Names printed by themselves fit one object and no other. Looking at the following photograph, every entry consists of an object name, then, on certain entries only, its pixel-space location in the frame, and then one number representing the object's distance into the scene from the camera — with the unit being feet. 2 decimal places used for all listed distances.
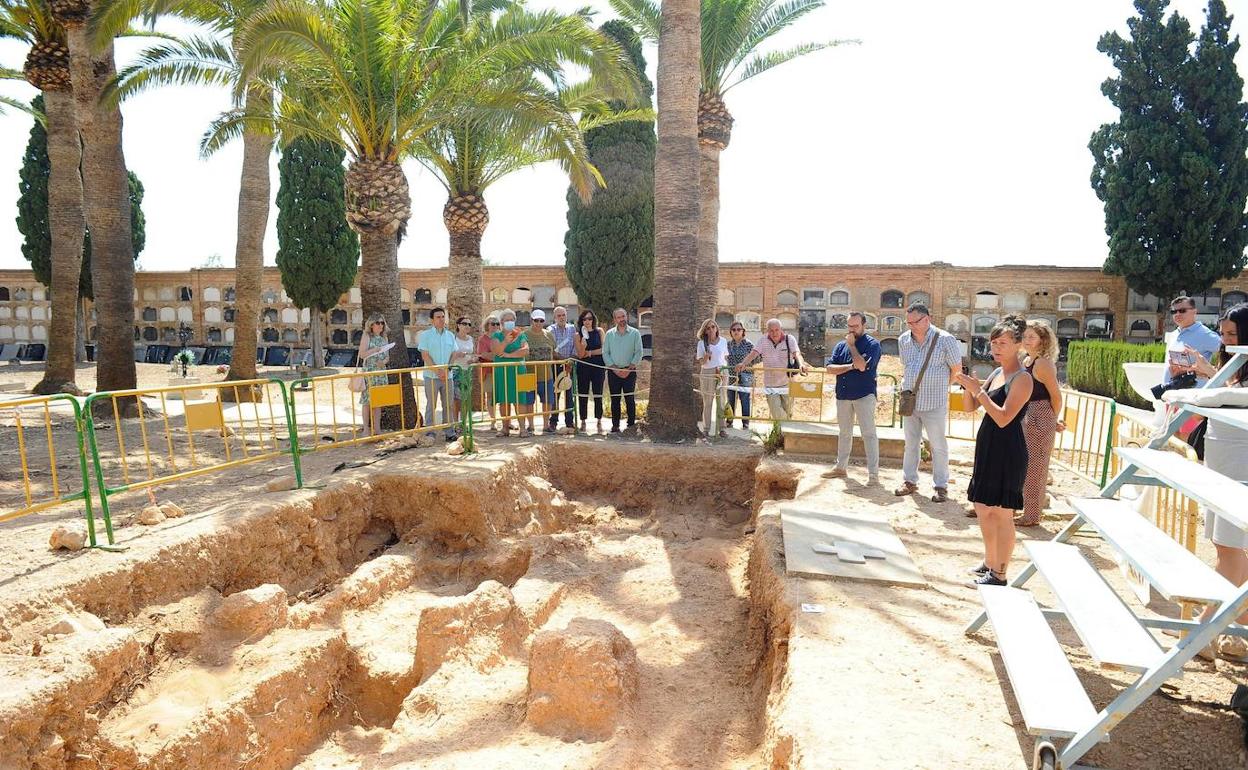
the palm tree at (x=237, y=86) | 31.89
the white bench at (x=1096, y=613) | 8.10
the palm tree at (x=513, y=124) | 33.65
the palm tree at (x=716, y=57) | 45.03
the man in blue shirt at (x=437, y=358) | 28.81
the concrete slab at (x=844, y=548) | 15.97
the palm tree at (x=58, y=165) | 40.14
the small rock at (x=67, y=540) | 15.97
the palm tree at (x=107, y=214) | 35.91
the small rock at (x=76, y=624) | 13.50
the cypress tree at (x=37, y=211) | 72.64
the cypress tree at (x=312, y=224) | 71.82
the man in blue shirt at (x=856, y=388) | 24.50
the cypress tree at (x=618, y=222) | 58.85
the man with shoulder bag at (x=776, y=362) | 31.96
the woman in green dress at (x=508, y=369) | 30.53
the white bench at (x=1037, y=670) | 8.18
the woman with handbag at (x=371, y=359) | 28.40
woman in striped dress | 17.11
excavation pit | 12.96
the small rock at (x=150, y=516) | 17.93
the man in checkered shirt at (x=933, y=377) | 22.08
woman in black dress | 14.35
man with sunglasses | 20.52
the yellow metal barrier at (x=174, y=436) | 18.79
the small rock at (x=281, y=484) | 21.30
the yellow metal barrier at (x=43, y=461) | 15.70
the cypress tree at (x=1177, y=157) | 61.87
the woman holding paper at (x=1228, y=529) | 11.69
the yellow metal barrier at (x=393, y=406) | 25.49
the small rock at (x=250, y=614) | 16.21
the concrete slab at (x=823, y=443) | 28.53
